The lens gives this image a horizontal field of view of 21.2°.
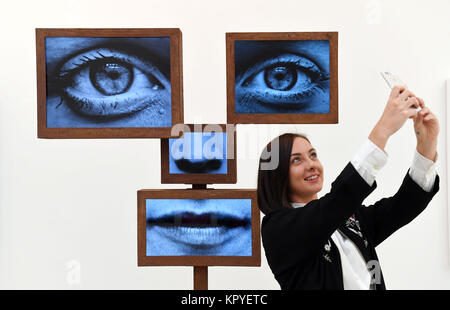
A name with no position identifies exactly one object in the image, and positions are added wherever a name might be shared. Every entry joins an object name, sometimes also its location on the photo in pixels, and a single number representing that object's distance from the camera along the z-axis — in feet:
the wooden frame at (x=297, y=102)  13.92
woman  12.78
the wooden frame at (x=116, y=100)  13.87
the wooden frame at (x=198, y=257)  14.04
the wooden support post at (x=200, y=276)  14.23
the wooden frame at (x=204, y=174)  14.04
